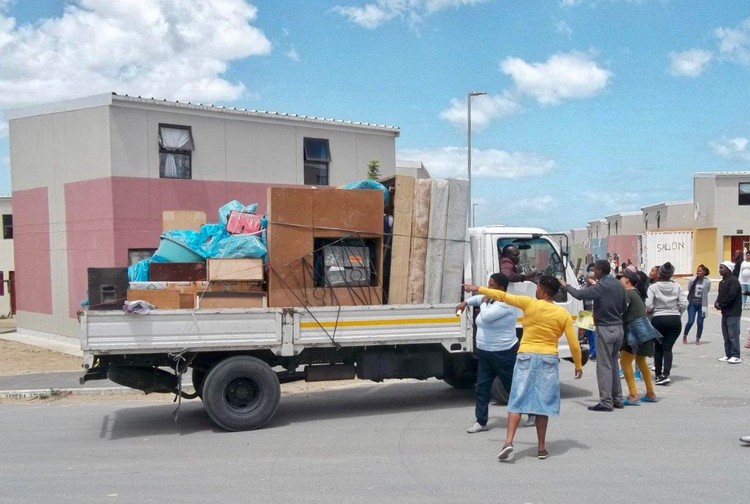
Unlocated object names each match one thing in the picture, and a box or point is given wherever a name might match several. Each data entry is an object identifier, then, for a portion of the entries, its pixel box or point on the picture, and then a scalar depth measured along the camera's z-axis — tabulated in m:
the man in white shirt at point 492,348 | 7.71
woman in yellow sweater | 6.57
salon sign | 35.72
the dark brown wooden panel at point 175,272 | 8.44
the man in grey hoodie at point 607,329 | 8.65
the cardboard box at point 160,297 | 7.98
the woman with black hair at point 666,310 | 10.26
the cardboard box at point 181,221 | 9.42
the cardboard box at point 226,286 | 8.21
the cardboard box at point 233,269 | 8.20
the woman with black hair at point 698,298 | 13.73
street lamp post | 21.68
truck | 7.77
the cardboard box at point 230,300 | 8.09
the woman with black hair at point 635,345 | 9.06
